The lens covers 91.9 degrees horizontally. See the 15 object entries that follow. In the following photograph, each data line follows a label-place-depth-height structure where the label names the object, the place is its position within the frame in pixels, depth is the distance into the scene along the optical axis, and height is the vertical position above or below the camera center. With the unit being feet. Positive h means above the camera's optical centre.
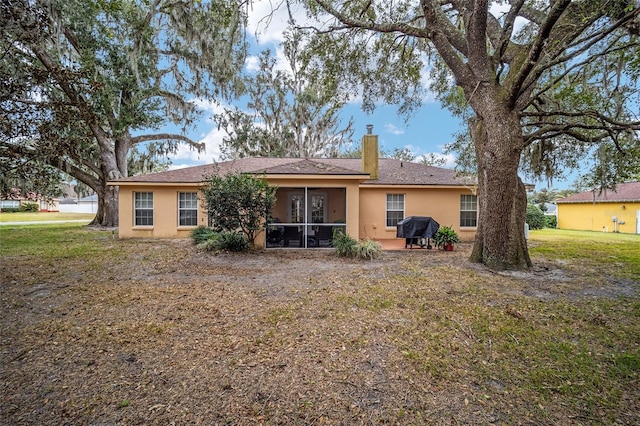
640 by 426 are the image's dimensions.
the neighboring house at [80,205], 154.30 +4.68
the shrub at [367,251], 28.76 -3.50
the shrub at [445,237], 34.37 -2.62
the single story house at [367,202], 41.52 +1.59
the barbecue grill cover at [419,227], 34.53 -1.53
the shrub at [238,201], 28.73 +1.20
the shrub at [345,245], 29.21 -3.04
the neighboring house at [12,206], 121.08 +3.23
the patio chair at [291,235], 36.13 -2.64
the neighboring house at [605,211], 62.44 +0.44
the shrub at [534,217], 65.62 -0.82
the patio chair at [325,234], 37.87 -2.53
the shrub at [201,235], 34.60 -2.36
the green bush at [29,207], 117.48 +2.74
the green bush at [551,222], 80.43 -2.29
